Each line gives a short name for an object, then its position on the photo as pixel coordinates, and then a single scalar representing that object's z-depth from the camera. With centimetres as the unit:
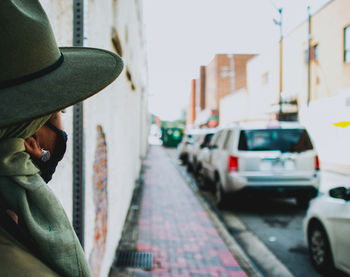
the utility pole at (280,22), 1520
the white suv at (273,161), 644
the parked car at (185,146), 1622
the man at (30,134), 81
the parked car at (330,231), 352
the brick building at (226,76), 4697
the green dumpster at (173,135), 3512
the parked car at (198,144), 1209
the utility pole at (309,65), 1678
